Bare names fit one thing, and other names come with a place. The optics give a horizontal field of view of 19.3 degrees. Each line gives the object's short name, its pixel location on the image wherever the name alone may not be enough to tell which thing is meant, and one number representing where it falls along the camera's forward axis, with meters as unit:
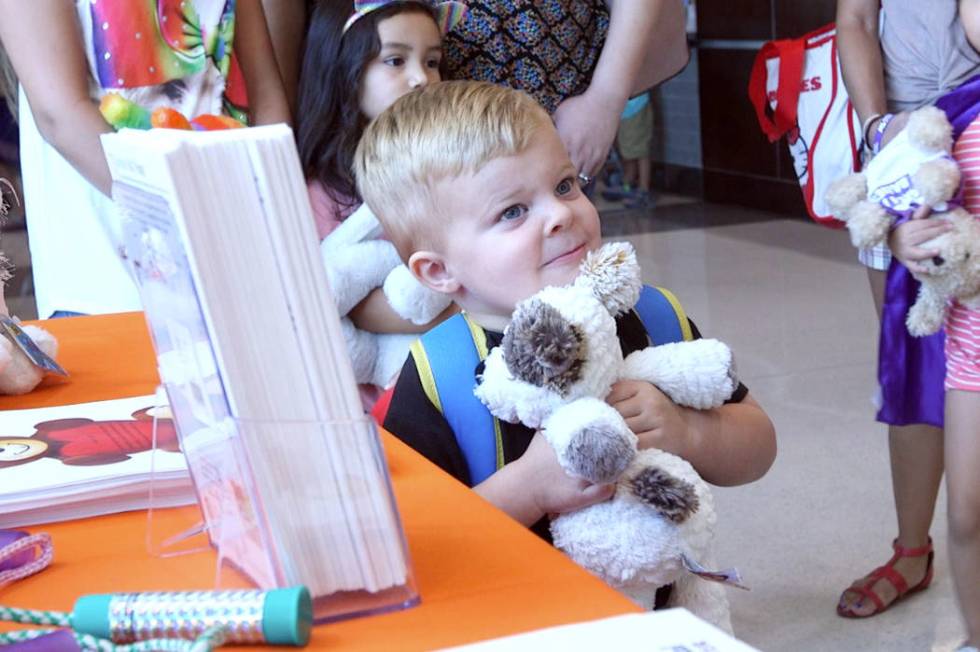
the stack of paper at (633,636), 1.90
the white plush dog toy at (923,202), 3.17
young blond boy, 2.44
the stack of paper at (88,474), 2.18
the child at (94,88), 3.01
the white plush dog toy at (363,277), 3.20
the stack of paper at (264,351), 1.89
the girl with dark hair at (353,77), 3.42
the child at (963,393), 3.22
